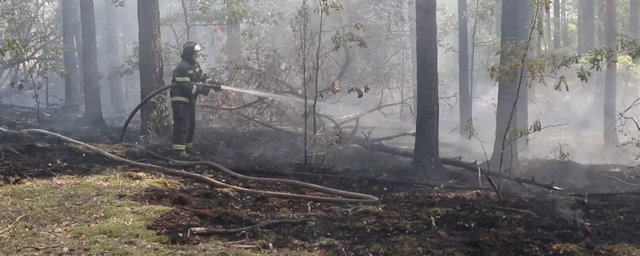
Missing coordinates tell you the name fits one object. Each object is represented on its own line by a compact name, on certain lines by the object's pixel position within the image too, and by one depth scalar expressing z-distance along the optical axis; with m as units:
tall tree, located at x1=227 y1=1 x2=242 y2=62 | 14.04
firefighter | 9.45
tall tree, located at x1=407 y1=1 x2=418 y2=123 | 20.64
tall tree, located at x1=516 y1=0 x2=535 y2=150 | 13.17
